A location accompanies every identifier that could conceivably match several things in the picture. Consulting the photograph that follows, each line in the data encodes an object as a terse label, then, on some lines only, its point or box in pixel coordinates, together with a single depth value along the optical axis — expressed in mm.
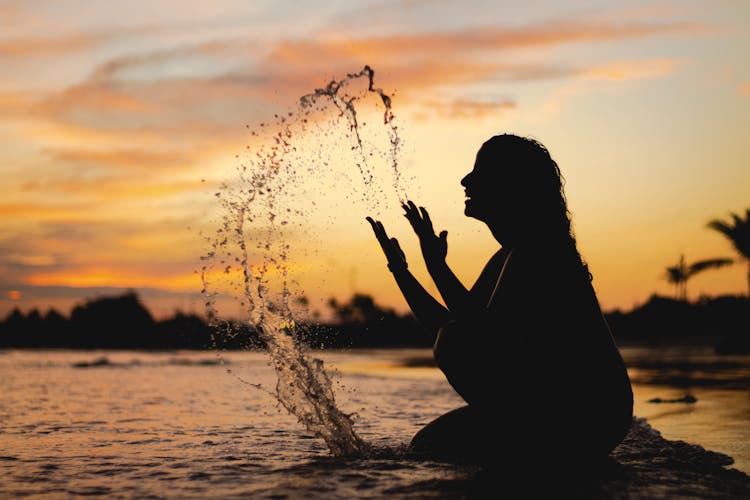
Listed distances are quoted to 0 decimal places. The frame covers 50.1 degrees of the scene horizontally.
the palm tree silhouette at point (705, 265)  35594
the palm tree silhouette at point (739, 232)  34969
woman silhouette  3975
